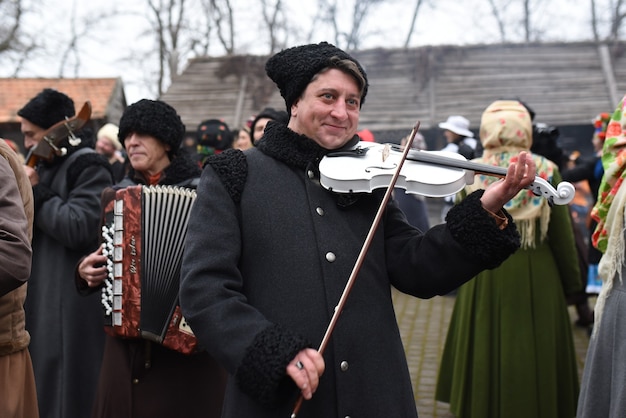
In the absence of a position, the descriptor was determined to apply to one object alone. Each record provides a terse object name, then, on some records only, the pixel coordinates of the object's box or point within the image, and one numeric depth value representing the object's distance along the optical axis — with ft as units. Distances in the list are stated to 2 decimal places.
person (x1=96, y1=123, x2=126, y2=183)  26.91
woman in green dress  13.91
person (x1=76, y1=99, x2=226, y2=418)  10.33
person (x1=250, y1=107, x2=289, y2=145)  16.71
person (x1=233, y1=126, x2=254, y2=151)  20.45
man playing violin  6.57
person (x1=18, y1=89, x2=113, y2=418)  12.84
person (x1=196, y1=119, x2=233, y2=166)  18.88
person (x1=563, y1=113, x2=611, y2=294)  21.70
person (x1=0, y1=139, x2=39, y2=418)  7.40
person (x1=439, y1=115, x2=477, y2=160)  25.95
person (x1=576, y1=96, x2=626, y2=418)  9.50
